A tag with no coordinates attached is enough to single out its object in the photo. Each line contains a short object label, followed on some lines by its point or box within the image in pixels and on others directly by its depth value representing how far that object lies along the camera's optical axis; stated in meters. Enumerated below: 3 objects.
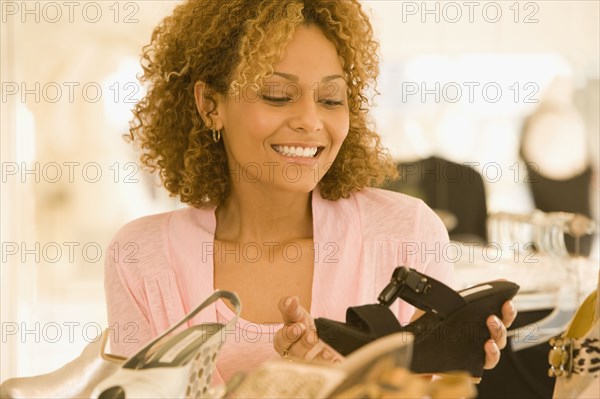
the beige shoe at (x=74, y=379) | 1.70
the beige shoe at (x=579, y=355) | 1.73
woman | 1.94
